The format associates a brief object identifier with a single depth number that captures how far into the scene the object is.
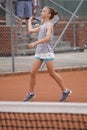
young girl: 11.34
